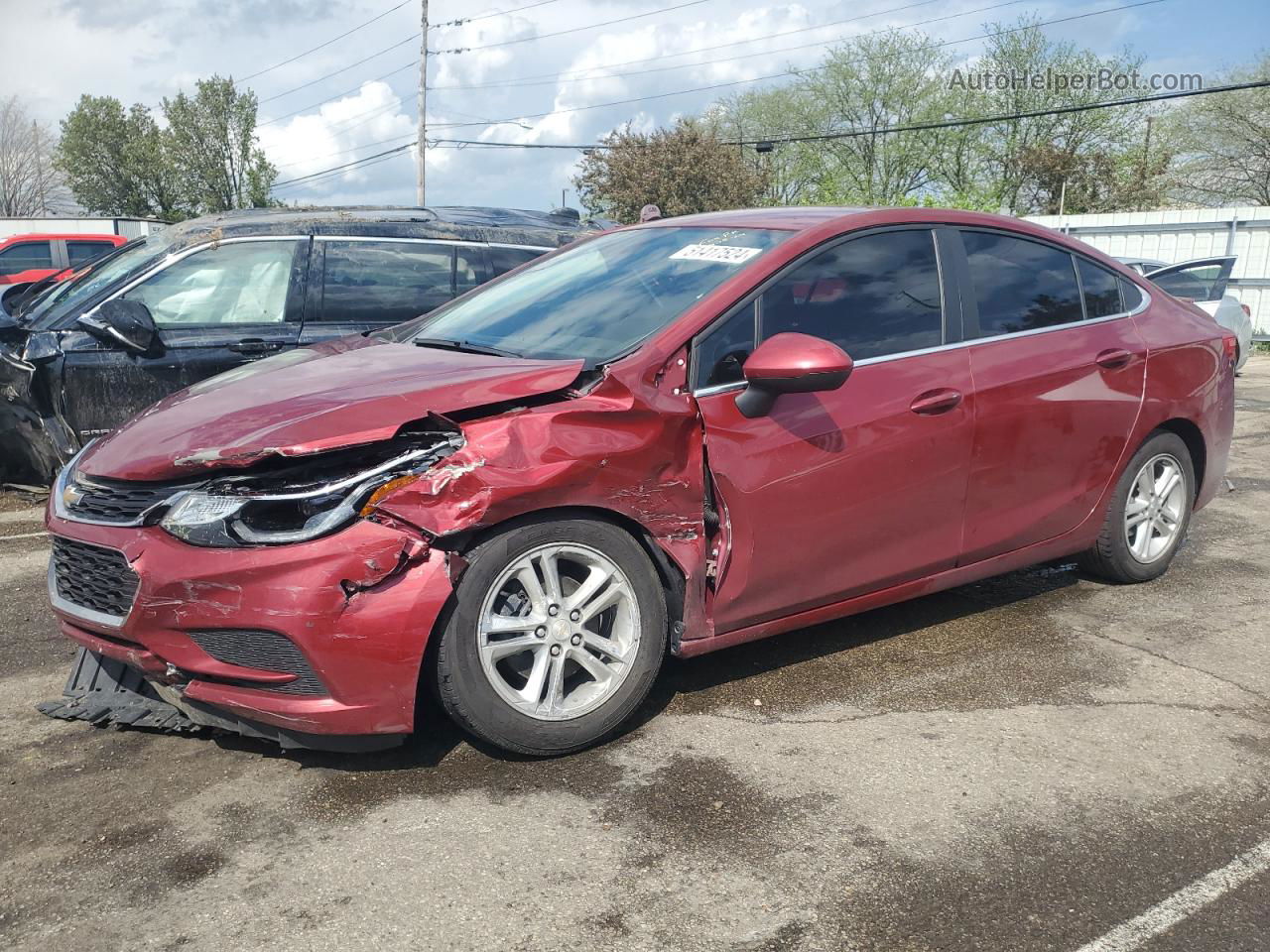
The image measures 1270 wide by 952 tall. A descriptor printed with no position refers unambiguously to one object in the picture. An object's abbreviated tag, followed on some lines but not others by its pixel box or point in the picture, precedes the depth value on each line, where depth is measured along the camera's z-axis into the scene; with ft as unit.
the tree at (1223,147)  127.85
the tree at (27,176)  229.66
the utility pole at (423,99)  127.85
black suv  20.21
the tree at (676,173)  126.41
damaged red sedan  9.73
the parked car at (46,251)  66.59
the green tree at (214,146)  157.28
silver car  41.57
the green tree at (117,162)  157.69
